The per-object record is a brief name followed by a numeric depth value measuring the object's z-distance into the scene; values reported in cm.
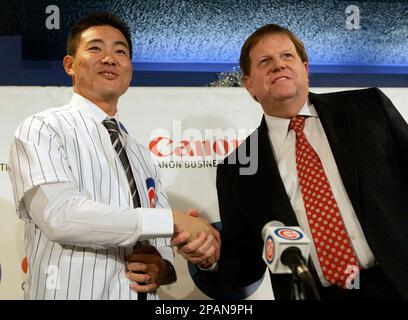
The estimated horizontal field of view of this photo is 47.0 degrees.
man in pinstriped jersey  123
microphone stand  90
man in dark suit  149
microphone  94
